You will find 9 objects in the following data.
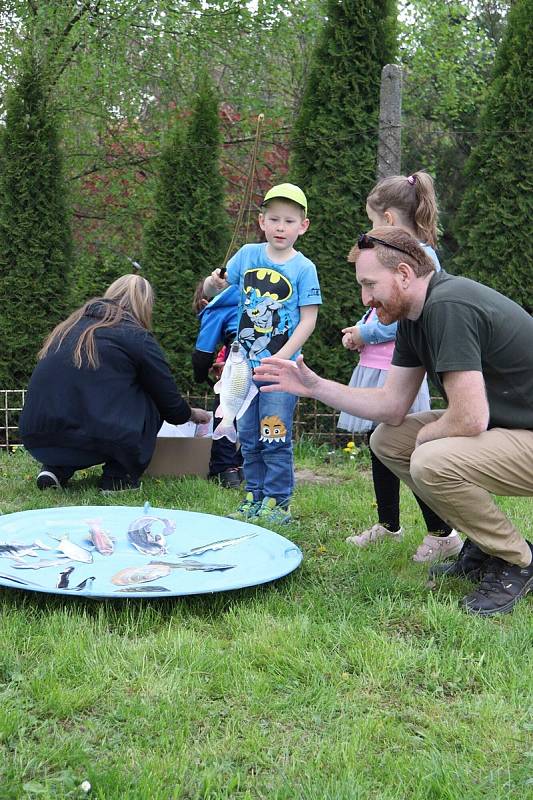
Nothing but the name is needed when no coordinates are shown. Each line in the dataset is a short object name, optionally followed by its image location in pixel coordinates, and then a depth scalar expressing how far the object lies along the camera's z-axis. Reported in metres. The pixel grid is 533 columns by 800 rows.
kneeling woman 4.63
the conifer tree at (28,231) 7.08
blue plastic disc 2.95
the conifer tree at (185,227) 7.11
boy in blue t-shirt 4.09
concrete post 6.46
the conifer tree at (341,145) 6.73
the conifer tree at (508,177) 6.46
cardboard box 5.29
